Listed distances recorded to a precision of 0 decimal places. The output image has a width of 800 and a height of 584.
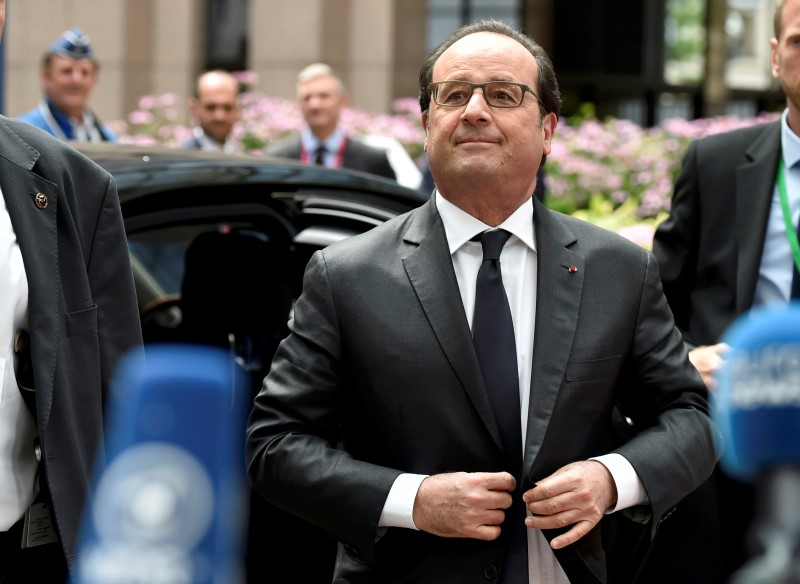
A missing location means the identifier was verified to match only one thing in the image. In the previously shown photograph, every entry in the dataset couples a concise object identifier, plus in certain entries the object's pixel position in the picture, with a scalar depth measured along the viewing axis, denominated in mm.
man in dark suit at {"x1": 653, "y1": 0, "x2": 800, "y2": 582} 7410
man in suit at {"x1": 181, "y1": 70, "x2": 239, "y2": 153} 17062
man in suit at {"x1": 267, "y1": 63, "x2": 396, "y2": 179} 16375
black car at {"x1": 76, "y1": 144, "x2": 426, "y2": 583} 7457
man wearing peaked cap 14086
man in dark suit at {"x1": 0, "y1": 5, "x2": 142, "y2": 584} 5086
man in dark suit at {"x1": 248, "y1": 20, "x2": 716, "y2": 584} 5230
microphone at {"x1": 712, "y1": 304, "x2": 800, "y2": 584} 1795
